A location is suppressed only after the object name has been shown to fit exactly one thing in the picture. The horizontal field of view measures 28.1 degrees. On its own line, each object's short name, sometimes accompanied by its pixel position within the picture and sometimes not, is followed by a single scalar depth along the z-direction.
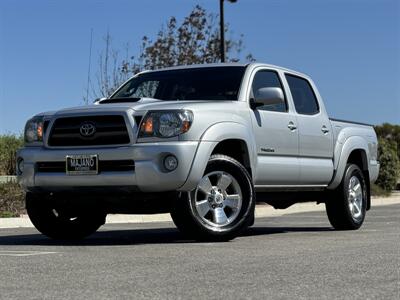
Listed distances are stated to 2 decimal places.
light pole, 22.09
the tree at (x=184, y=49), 26.57
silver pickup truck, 8.07
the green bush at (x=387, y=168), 25.16
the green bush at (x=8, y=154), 21.17
